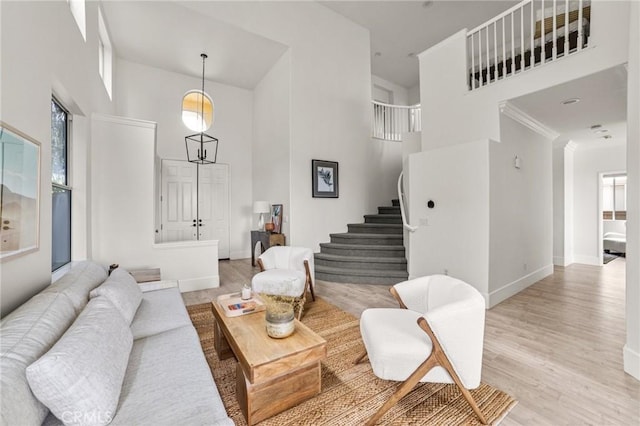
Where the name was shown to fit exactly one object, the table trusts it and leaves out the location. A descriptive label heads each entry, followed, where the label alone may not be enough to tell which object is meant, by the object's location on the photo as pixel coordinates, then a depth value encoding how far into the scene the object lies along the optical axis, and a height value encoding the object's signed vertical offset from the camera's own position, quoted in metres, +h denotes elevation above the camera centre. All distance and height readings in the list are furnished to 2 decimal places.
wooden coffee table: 1.57 -0.91
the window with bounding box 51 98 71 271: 2.68 +0.25
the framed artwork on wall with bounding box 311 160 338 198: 5.59 +0.74
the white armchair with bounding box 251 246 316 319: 3.24 -0.76
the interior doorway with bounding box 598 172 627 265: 5.92 -0.17
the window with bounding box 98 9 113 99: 4.53 +2.87
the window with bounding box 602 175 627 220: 8.74 +0.48
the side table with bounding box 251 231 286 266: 5.39 -0.54
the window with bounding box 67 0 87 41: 3.17 +2.36
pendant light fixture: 5.60 +2.00
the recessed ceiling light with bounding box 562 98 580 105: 3.47 +1.45
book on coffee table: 2.24 -0.79
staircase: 4.66 -0.79
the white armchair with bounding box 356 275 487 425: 1.57 -0.81
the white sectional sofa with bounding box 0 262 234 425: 1.01 -0.69
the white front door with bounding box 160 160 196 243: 6.16 +0.31
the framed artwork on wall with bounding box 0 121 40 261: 1.55 +0.14
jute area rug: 1.65 -1.24
